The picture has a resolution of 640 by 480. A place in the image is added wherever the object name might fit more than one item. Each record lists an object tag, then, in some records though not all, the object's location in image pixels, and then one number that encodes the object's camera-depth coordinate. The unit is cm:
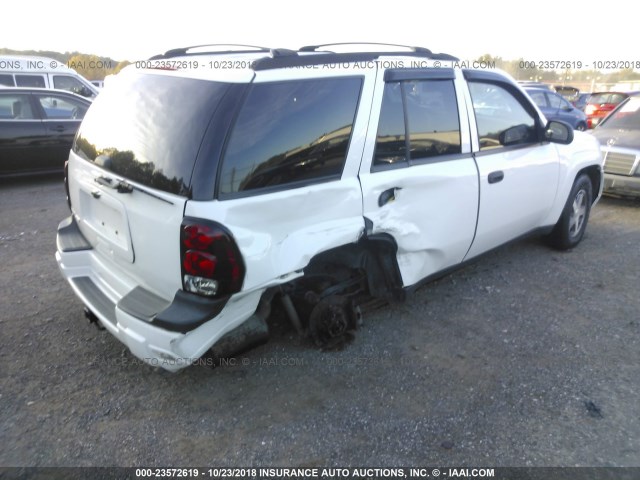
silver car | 623
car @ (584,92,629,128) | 1480
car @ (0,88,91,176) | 744
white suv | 234
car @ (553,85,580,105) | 1850
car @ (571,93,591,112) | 1877
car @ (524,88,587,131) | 1323
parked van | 1194
